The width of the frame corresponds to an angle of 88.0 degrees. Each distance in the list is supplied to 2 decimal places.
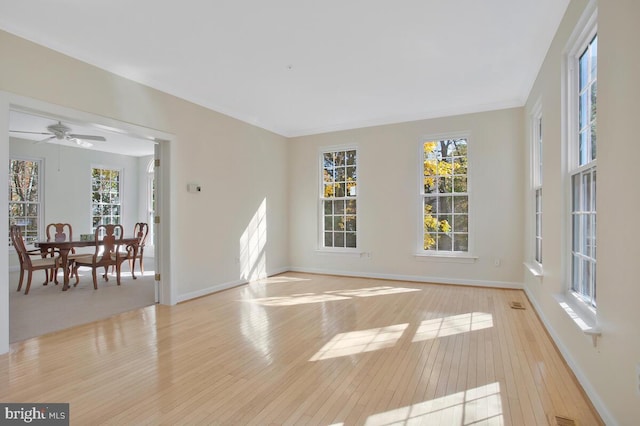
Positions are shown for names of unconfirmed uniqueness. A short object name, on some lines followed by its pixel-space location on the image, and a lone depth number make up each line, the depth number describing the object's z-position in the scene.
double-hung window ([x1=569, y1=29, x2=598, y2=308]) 2.26
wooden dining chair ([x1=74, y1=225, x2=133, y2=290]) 5.38
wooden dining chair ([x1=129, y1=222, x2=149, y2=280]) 6.41
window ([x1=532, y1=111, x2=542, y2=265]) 4.10
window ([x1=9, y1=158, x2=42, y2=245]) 7.00
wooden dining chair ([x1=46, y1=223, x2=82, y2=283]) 5.55
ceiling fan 5.54
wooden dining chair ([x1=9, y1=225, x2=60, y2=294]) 4.94
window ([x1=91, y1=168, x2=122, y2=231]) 8.36
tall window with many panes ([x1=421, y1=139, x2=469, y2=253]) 5.44
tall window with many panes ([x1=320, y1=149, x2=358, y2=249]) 6.33
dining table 5.21
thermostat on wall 4.56
